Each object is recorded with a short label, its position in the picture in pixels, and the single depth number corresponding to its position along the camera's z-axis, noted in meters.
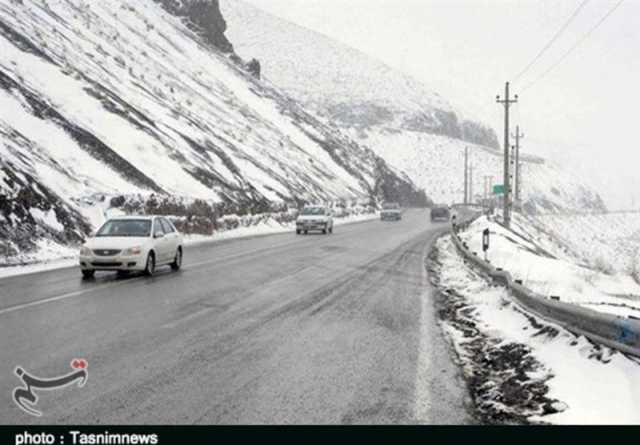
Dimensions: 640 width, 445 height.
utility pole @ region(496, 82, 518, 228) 42.22
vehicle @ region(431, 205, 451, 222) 59.31
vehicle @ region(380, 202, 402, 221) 60.34
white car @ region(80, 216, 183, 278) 15.70
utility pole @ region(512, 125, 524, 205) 66.26
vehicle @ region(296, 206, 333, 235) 37.88
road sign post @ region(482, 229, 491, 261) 19.67
